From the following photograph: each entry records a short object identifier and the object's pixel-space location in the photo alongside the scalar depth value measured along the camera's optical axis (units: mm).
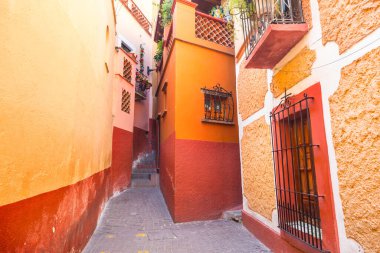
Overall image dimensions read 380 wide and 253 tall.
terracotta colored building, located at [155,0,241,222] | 5789
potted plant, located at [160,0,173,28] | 7840
